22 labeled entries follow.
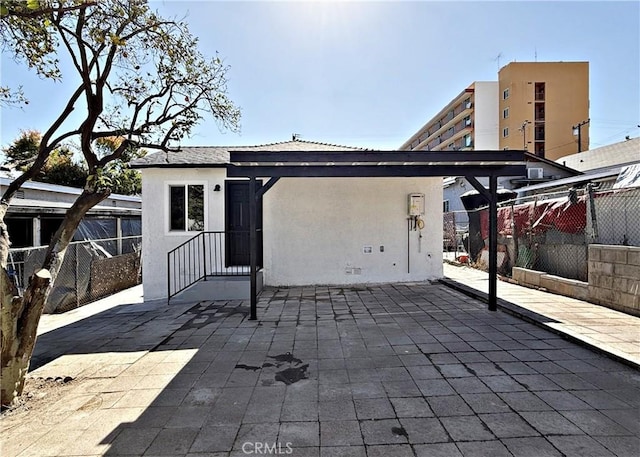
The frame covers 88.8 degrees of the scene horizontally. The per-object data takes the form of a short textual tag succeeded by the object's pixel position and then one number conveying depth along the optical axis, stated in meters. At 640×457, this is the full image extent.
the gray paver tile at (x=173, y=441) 2.17
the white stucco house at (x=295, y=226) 7.63
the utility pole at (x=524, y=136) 31.88
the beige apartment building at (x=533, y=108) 34.62
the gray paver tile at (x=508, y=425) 2.28
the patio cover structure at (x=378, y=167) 5.15
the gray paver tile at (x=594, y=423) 2.28
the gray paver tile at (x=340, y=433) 2.22
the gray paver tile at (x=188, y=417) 2.47
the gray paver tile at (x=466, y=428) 2.25
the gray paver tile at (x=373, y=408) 2.54
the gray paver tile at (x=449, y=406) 2.55
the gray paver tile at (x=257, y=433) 2.25
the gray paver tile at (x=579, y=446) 2.06
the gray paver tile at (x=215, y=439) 2.19
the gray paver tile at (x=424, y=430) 2.23
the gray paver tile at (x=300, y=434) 2.23
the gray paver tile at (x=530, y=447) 2.06
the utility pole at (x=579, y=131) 29.59
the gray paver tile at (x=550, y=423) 2.29
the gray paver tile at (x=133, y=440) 2.20
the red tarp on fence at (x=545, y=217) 6.03
